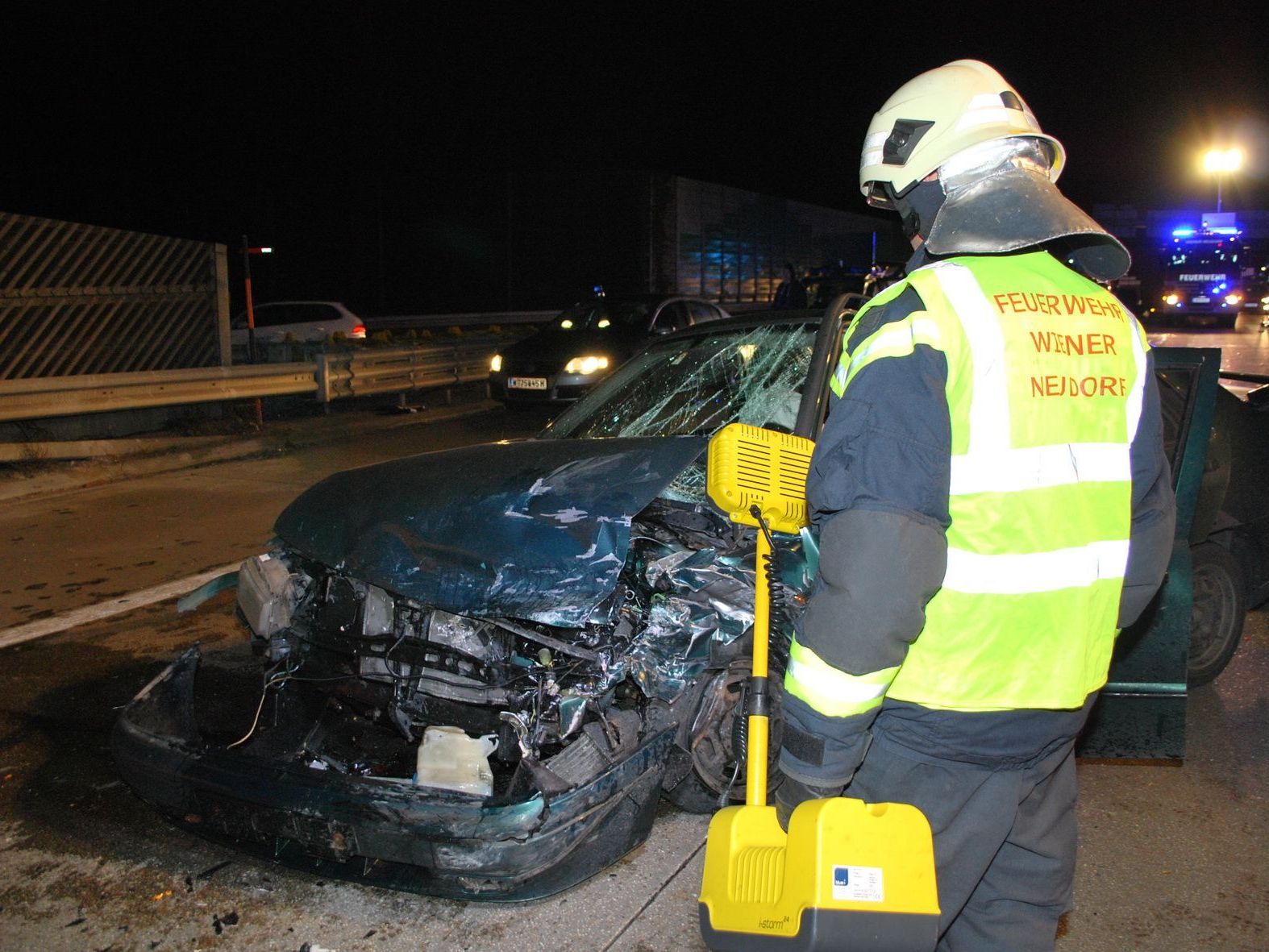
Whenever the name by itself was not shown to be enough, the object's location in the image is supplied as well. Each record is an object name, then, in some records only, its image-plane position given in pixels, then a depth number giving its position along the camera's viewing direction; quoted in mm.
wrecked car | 2639
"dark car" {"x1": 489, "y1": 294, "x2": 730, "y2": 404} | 11906
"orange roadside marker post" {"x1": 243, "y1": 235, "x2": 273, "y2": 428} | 11336
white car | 16266
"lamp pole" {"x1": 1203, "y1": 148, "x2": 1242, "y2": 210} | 47688
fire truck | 28812
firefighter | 1611
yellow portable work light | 1537
